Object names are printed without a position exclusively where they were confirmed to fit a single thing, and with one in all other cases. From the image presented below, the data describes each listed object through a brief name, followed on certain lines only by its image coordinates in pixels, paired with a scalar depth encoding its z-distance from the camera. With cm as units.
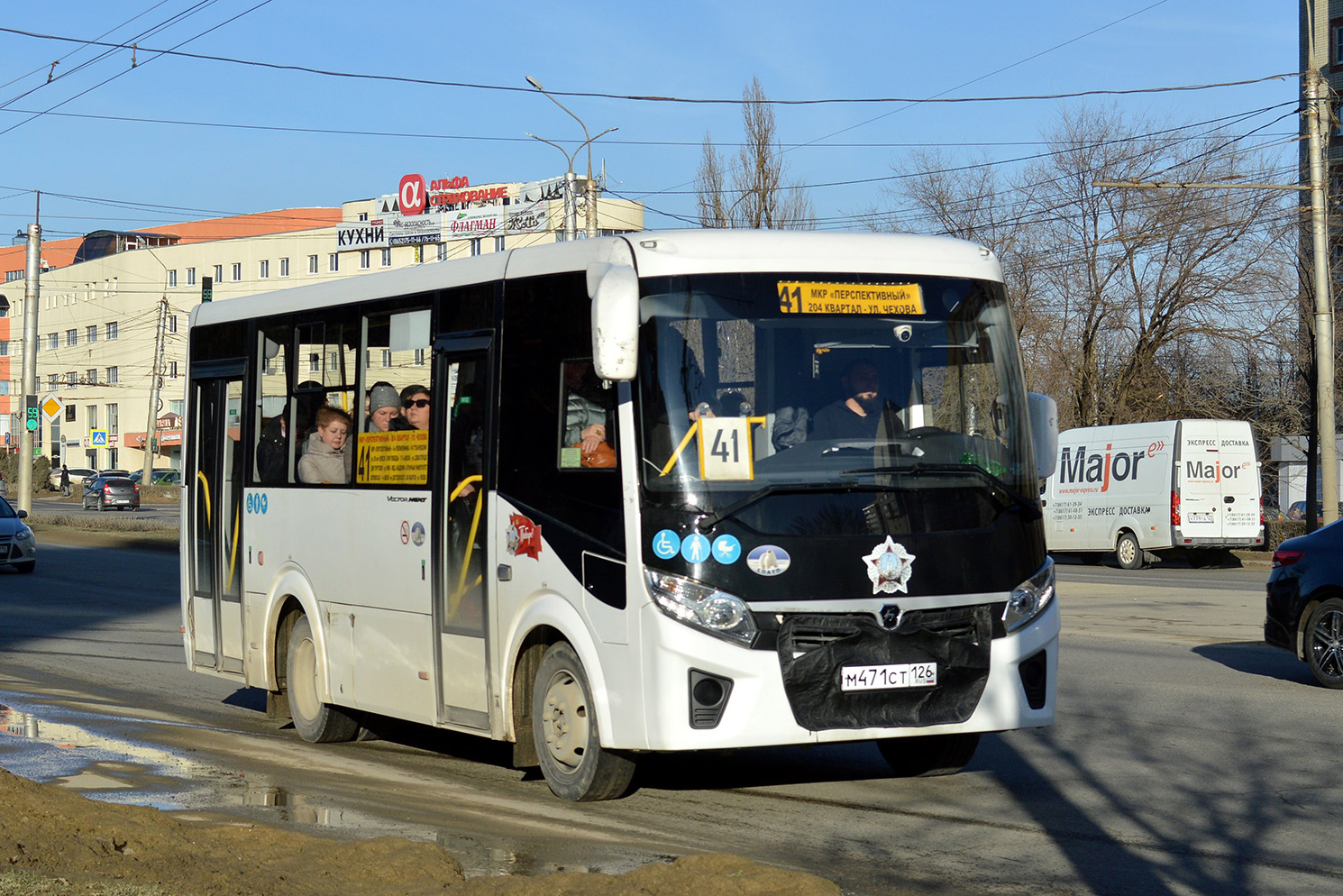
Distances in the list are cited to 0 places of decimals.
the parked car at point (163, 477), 9400
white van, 3006
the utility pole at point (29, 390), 4072
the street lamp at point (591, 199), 3694
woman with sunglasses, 895
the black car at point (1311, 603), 1234
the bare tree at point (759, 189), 4362
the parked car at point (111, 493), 6775
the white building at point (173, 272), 9844
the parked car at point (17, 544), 2739
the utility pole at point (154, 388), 8081
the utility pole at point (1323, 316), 2723
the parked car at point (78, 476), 8800
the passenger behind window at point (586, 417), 749
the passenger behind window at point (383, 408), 922
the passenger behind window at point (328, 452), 973
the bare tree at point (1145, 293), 4197
